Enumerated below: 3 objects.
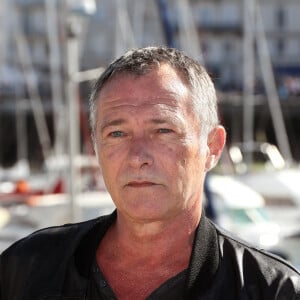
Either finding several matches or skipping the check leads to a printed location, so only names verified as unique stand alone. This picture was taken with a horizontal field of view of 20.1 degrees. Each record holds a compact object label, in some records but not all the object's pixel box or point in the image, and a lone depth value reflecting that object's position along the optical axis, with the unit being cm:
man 204
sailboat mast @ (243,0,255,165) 2186
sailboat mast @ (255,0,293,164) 2202
